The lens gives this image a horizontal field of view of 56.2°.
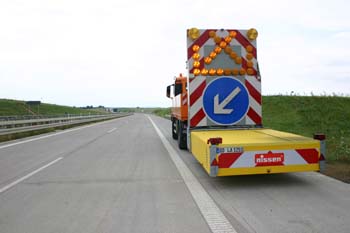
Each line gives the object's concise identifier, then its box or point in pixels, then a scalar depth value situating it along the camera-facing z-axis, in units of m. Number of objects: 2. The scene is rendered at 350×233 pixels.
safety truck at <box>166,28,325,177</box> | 8.77
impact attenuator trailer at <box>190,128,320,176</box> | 5.92
